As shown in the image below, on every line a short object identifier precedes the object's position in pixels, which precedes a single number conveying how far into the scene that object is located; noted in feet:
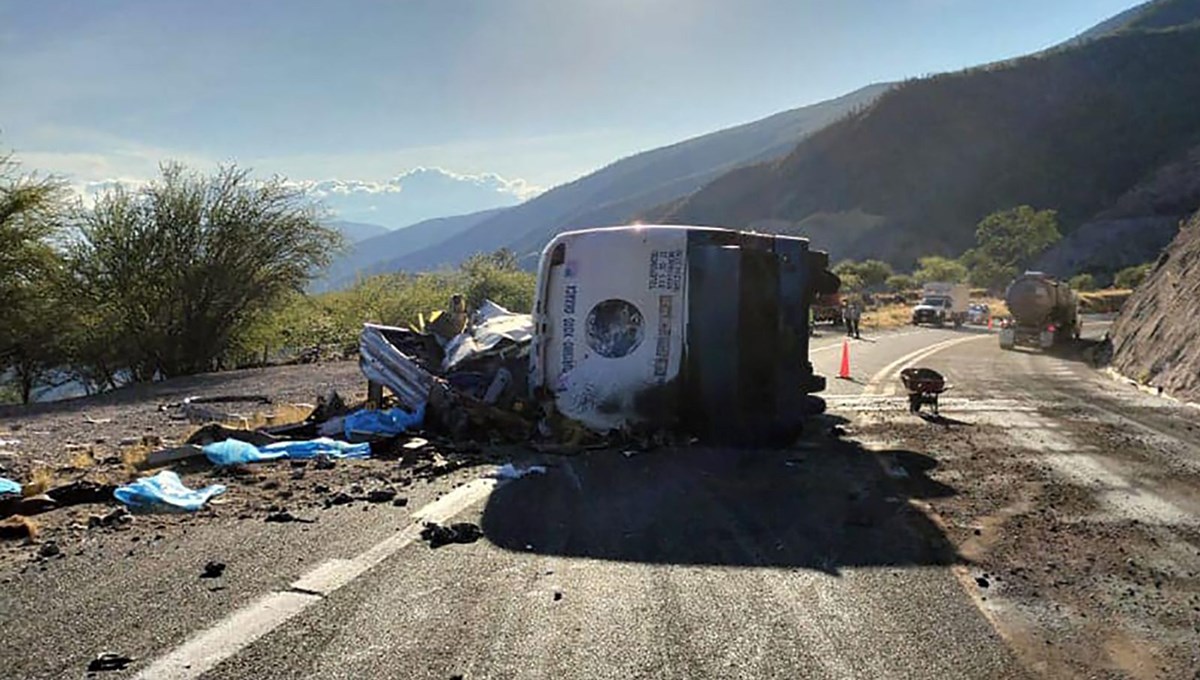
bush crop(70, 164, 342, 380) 77.36
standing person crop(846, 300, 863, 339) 110.63
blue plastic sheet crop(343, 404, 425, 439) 28.22
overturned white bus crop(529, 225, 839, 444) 26.17
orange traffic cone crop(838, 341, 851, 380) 53.78
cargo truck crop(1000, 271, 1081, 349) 100.58
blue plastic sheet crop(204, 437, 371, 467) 24.36
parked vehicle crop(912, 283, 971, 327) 164.55
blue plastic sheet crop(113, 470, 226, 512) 19.21
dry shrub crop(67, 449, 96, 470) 25.54
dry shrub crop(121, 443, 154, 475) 24.02
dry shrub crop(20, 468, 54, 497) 21.26
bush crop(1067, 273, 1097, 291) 276.53
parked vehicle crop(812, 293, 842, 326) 131.74
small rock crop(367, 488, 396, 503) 19.74
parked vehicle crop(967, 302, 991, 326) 179.83
